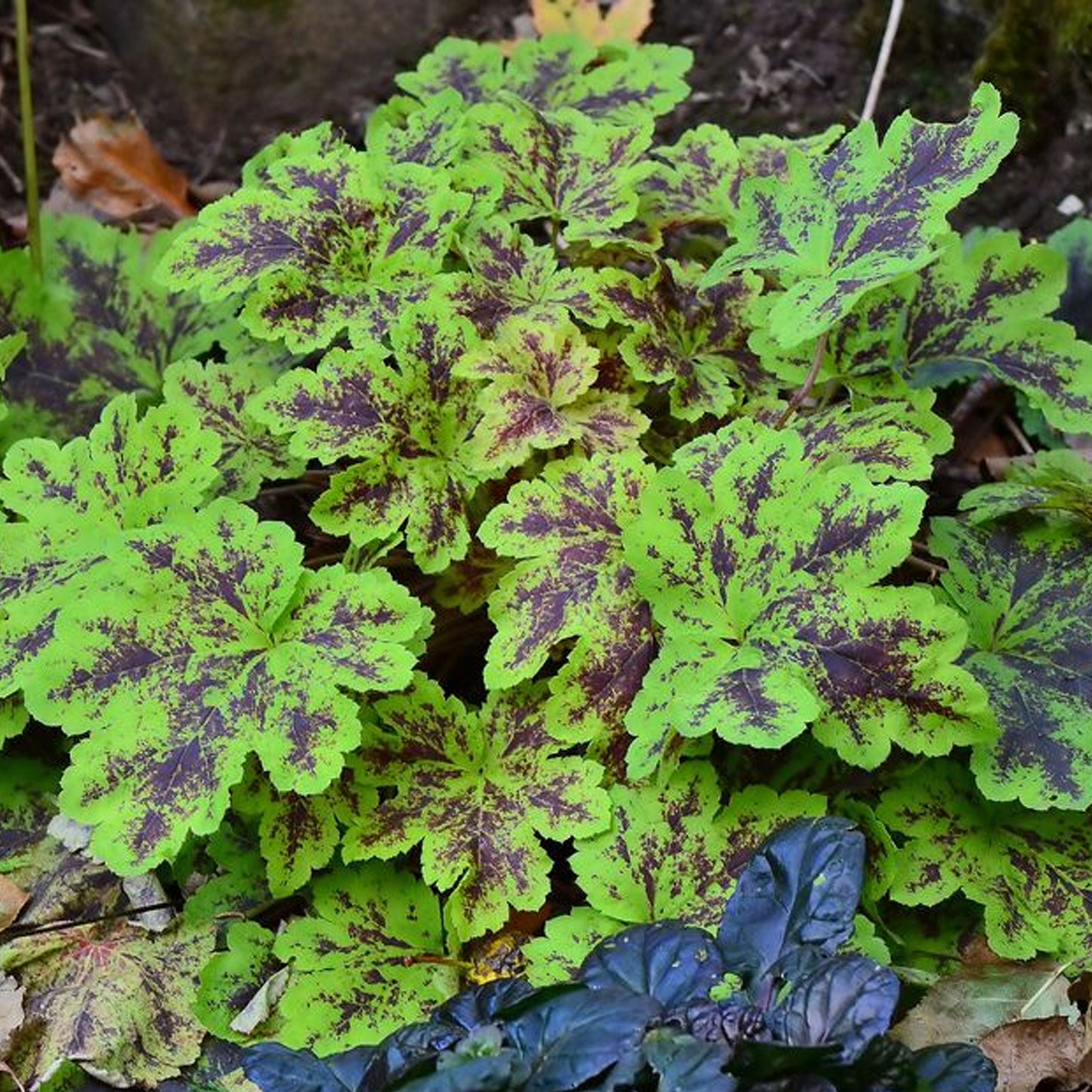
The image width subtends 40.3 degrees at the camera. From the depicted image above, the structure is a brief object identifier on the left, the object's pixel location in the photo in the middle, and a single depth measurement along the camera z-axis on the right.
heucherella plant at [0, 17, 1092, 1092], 1.77
